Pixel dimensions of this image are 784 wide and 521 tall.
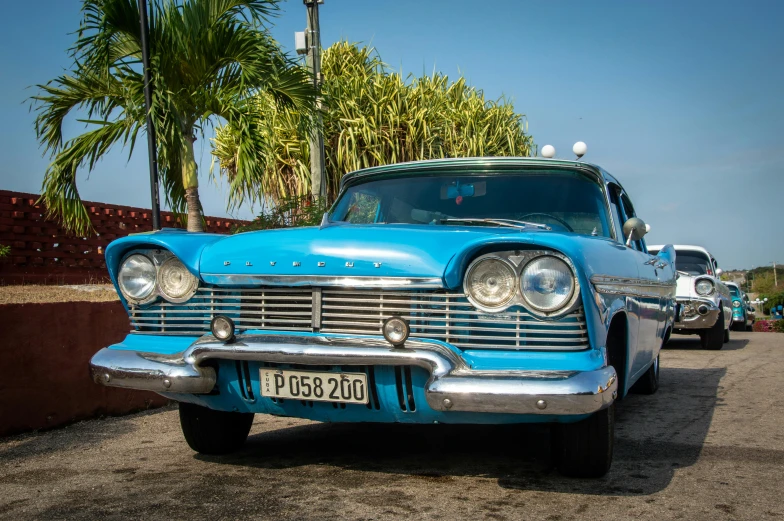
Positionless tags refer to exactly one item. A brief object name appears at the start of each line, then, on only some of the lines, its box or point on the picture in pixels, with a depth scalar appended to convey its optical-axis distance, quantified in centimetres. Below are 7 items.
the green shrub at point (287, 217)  928
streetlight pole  745
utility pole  1146
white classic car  1040
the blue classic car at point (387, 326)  284
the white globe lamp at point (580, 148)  855
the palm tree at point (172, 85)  824
